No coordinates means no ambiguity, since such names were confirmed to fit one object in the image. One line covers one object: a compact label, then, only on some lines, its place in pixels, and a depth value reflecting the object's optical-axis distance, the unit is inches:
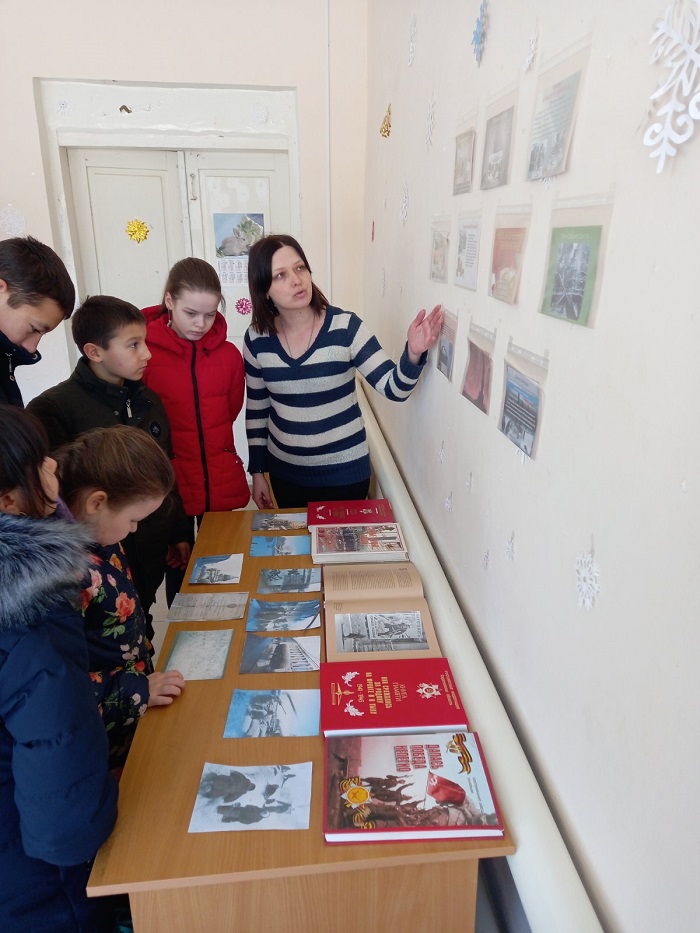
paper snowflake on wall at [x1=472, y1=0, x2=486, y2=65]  42.1
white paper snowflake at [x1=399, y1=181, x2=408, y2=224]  75.1
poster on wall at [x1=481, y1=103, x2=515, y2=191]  38.3
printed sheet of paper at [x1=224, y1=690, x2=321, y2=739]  40.8
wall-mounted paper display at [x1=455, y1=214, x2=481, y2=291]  45.6
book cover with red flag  33.3
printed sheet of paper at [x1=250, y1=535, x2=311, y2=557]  64.3
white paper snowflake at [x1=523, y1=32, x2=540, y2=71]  33.6
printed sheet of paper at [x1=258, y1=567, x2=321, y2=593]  57.3
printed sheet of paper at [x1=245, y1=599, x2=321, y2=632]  51.6
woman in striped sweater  67.4
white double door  130.0
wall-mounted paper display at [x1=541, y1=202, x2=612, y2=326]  27.1
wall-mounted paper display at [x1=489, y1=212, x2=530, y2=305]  36.3
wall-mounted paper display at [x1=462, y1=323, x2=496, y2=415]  43.4
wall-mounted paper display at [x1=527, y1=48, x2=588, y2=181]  29.0
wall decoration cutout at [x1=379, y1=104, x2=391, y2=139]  89.0
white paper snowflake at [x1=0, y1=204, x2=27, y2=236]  122.2
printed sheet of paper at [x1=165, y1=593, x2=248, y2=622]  53.3
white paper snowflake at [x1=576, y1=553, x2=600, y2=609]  28.3
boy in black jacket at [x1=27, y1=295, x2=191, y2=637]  61.1
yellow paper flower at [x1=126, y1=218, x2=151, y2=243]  134.6
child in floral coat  42.3
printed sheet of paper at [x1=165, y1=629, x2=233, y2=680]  46.7
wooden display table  32.1
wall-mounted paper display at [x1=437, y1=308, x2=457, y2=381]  53.2
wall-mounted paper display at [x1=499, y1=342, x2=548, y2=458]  34.5
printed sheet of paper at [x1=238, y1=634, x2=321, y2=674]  46.7
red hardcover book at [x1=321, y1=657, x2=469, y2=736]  39.8
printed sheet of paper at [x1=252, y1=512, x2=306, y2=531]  69.9
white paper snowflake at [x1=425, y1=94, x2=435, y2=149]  58.8
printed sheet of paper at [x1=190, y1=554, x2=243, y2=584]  59.2
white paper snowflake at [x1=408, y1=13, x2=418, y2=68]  67.7
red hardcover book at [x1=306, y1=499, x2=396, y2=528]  68.5
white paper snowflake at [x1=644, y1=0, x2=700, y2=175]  20.3
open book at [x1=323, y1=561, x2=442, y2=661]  47.9
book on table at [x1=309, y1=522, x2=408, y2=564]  60.9
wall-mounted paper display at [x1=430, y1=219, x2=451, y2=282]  54.4
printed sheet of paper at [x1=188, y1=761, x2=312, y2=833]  34.4
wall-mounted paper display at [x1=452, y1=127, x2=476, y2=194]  46.5
